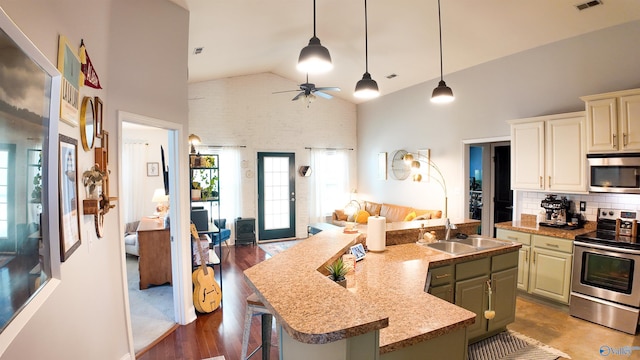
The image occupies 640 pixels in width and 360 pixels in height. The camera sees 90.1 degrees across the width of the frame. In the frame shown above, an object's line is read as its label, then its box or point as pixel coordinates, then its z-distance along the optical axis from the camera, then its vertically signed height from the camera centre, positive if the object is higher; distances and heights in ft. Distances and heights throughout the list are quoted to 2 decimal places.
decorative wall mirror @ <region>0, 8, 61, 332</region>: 2.51 +0.11
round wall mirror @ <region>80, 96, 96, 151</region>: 6.01 +1.13
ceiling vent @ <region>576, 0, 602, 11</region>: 10.72 +5.95
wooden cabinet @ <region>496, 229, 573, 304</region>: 11.55 -3.27
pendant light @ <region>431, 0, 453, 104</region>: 10.02 +2.69
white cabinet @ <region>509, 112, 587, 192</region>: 11.99 +1.03
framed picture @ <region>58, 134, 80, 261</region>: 4.61 -0.25
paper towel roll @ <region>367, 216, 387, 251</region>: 8.75 -1.51
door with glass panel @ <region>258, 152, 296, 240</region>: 23.70 -1.23
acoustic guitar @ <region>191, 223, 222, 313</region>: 11.56 -3.97
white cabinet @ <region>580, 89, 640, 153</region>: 10.37 +1.92
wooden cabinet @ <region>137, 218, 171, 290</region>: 14.03 -3.34
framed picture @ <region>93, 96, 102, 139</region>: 6.86 +1.40
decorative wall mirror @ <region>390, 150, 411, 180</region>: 21.60 +0.87
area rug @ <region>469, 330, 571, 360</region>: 8.93 -4.95
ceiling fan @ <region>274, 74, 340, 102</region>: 15.72 +4.42
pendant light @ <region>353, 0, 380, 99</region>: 8.68 +2.51
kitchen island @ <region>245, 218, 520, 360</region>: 3.33 -1.81
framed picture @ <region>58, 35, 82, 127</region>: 4.71 +1.60
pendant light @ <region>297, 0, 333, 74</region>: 6.71 +2.59
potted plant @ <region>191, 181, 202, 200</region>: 12.31 -0.41
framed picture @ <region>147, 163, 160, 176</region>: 22.82 +0.80
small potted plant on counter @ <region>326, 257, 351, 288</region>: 5.54 -1.64
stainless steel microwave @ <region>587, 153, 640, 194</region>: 10.47 +0.20
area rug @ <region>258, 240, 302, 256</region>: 21.14 -4.69
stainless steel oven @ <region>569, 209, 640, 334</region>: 10.02 -3.22
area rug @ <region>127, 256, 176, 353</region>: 10.09 -4.84
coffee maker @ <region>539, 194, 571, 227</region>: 12.87 -1.31
